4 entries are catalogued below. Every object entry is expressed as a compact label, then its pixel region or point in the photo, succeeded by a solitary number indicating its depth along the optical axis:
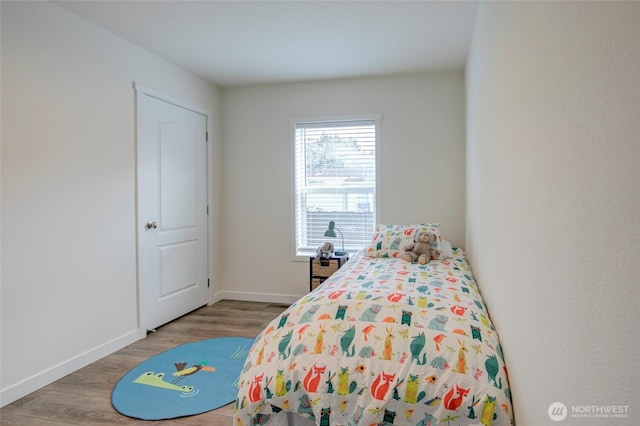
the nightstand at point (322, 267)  3.71
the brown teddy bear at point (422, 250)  2.86
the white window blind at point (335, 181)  4.04
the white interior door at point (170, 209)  3.27
